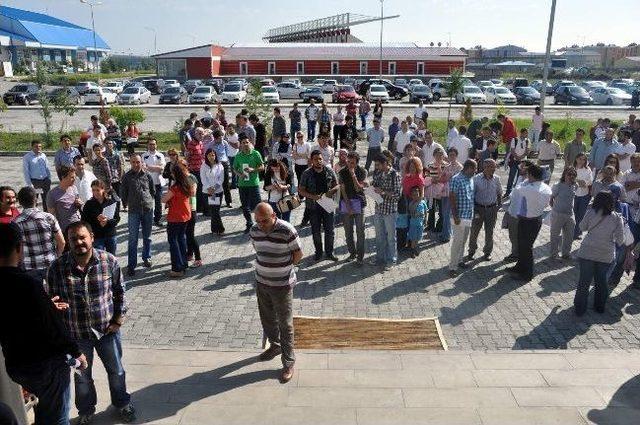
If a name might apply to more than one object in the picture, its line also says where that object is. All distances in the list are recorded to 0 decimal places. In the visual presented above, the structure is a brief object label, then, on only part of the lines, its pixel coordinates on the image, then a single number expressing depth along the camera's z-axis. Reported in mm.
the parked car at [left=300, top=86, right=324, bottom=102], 37847
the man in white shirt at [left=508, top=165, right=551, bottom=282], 7828
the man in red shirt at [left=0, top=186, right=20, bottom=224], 6363
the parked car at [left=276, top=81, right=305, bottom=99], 43031
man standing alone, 5328
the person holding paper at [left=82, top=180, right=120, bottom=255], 7170
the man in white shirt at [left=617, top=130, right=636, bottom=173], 11125
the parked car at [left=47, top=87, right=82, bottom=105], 22656
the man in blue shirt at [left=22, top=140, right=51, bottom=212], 10648
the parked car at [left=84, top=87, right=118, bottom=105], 38344
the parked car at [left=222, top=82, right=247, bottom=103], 39906
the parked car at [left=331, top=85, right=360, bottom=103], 37938
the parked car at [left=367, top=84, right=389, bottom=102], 38688
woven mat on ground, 6277
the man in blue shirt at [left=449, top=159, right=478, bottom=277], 8258
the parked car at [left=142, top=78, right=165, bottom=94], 50250
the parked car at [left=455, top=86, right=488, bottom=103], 37625
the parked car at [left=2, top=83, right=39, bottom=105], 38344
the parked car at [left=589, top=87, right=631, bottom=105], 39688
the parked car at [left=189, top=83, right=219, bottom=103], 39094
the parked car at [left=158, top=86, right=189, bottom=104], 39500
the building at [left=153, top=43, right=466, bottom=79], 59781
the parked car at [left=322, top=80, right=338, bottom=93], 46094
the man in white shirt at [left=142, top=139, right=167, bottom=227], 10781
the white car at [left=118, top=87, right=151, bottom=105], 38625
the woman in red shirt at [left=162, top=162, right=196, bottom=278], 8000
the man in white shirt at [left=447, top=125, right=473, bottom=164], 12273
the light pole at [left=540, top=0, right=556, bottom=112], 20203
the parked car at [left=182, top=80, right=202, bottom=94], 46819
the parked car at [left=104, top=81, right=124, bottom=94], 45666
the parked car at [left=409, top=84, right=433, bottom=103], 39688
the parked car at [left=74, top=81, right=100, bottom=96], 43219
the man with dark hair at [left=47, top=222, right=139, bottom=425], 4328
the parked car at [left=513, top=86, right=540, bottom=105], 39219
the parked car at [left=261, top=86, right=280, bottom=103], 38062
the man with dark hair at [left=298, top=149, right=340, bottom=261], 8766
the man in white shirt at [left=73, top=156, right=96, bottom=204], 8508
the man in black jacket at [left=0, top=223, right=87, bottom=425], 3621
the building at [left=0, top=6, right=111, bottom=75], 78000
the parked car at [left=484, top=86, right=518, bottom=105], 38853
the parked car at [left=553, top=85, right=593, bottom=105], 39219
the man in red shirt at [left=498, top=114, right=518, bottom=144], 14960
